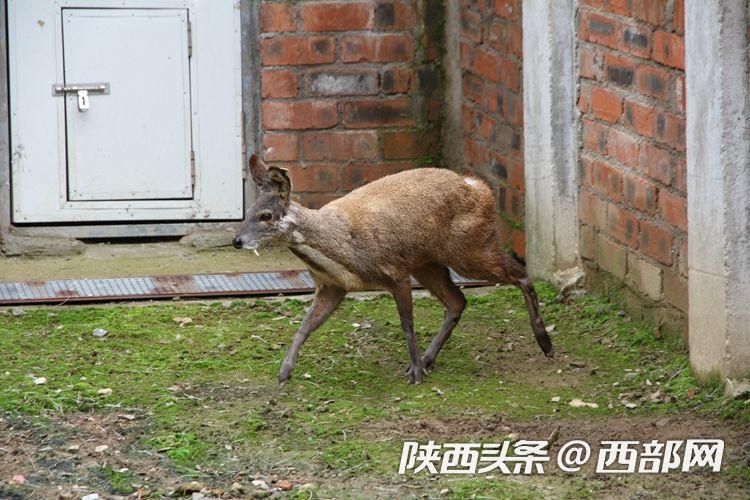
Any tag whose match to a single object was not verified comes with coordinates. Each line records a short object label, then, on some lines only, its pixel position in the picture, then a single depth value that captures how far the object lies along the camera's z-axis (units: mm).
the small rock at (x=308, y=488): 8312
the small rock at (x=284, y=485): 8379
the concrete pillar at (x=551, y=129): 12425
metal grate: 12732
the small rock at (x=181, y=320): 12031
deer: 10275
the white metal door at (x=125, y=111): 14315
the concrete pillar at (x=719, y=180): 9280
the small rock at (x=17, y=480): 8430
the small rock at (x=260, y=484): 8413
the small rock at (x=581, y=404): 9975
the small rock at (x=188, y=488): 8306
